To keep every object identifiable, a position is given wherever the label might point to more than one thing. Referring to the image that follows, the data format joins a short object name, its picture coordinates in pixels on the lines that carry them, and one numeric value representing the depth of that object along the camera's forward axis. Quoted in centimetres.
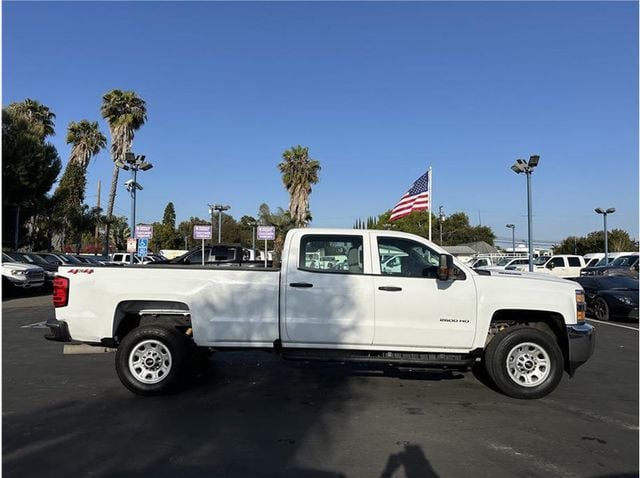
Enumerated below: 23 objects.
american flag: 2150
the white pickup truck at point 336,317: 616
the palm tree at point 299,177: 4603
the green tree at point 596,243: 5647
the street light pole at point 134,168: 2525
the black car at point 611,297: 1409
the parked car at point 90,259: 2876
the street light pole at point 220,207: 4259
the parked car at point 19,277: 2022
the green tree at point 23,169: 2991
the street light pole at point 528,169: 2298
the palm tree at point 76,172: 3803
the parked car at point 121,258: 3347
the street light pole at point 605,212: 3778
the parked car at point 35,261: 2312
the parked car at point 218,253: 1836
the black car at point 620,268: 2298
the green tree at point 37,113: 3813
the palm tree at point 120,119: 3891
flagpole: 2133
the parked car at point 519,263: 3144
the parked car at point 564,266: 3003
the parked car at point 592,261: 3115
